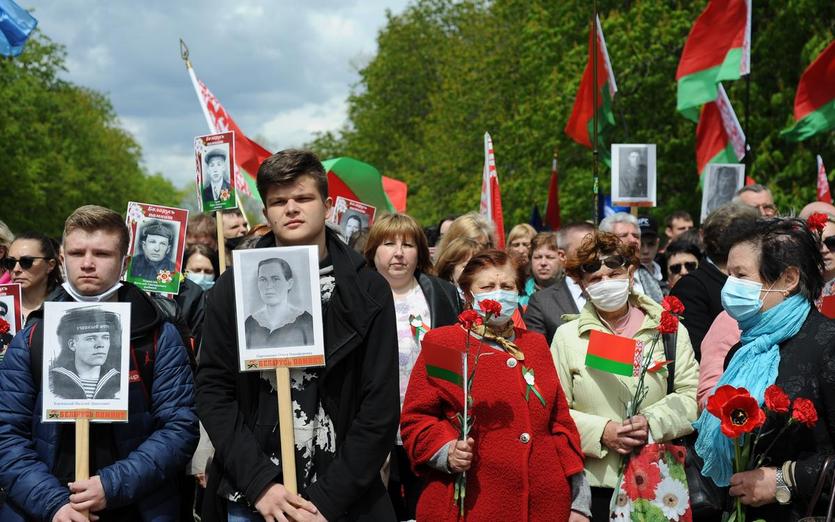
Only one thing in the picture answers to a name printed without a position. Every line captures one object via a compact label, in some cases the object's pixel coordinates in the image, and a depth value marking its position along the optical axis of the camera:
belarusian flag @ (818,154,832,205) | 11.77
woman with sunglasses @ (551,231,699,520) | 4.85
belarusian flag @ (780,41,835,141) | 10.93
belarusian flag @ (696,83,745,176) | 12.70
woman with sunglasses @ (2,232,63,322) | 6.69
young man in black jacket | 3.66
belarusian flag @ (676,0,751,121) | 12.17
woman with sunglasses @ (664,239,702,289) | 7.99
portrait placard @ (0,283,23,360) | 6.01
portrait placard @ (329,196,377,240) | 9.34
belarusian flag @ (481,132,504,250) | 10.05
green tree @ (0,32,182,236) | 34.84
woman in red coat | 4.55
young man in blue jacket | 4.02
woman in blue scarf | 3.76
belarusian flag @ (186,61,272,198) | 10.07
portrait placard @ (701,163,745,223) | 10.36
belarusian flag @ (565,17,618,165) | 13.58
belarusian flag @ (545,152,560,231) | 17.53
